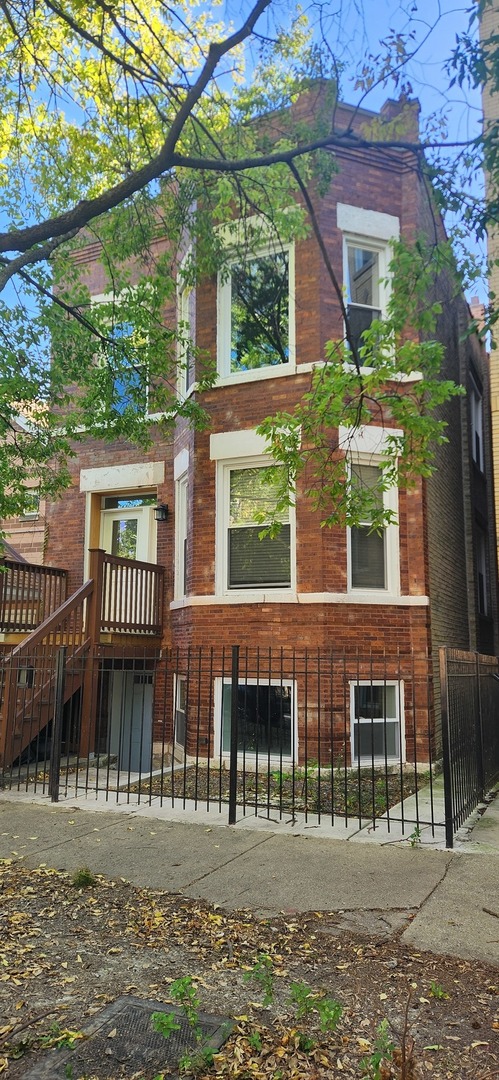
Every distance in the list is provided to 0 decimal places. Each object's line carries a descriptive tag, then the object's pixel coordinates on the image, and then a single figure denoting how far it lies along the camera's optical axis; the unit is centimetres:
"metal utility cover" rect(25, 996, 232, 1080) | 285
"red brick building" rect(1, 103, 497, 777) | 983
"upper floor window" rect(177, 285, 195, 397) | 1062
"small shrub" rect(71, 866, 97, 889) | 507
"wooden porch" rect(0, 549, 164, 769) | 912
